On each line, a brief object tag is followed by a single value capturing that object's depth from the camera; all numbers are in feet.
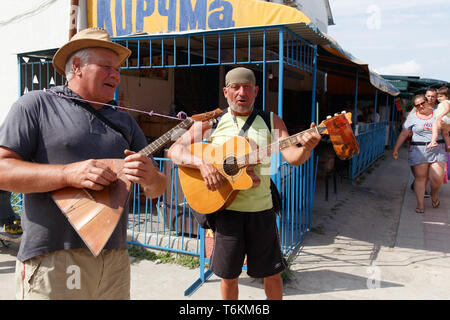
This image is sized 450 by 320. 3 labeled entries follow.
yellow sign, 14.84
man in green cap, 8.77
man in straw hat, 5.06
